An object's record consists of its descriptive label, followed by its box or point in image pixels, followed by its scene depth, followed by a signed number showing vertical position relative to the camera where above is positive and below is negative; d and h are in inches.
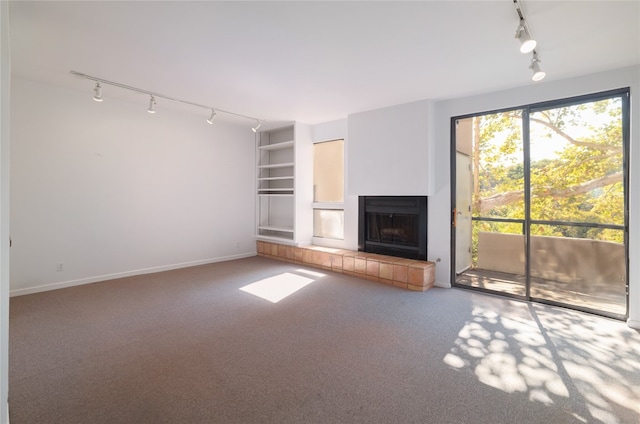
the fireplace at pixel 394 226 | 182.5 -9.3
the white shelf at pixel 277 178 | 235.4 +27.0
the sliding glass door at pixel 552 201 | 131.0 +5.6
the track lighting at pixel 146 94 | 144.6 +66.1
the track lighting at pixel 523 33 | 87.0 +55.9
